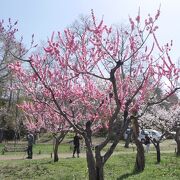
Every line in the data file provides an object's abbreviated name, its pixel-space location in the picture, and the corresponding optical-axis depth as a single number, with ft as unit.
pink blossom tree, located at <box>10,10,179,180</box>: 14.67
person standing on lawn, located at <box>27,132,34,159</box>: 44.31
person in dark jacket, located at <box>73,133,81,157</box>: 44.43
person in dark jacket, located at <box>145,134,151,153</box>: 53.07
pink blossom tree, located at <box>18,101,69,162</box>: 22.90
